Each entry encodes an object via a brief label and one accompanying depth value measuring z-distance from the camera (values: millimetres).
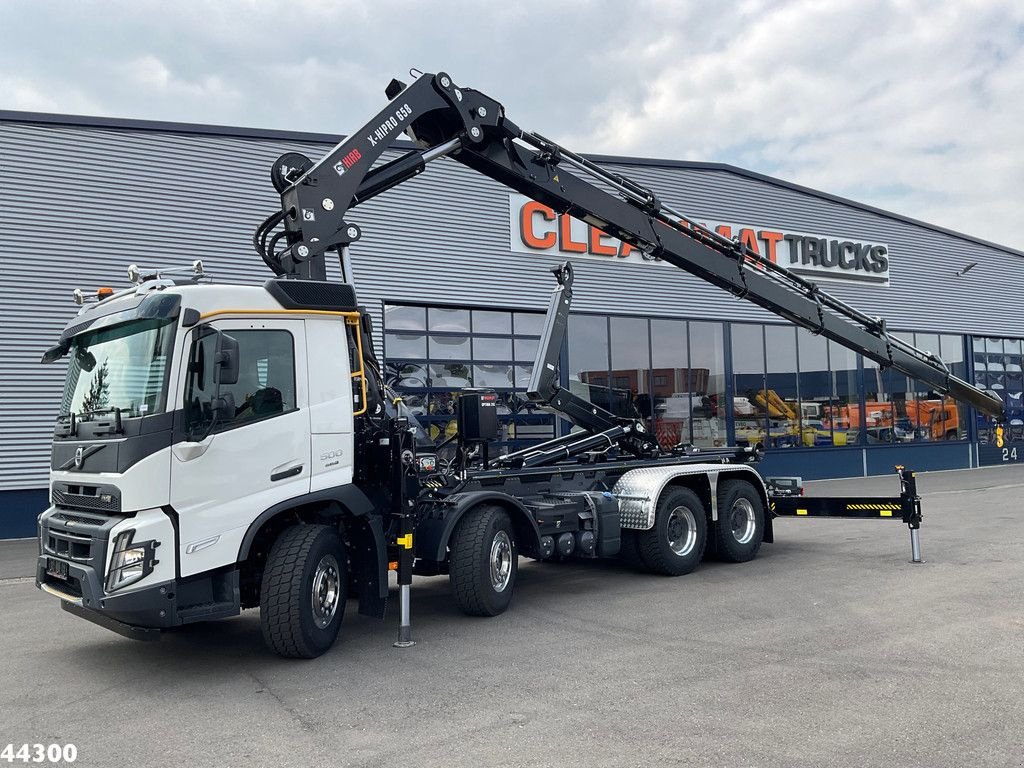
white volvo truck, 5898
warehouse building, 15086
